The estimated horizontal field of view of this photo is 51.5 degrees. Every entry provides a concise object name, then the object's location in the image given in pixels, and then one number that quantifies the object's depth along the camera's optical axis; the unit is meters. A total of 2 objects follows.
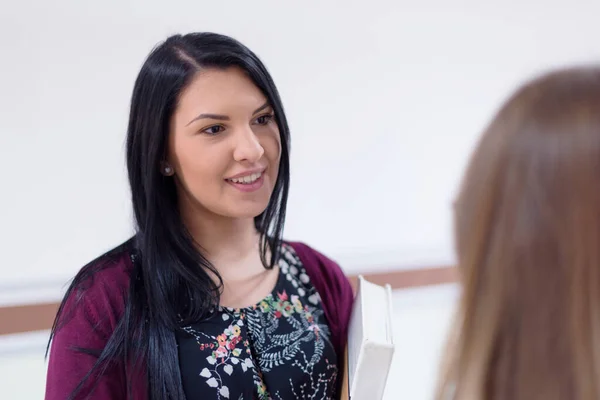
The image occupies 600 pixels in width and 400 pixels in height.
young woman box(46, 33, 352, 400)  0.87
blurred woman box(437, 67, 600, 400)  0.46
